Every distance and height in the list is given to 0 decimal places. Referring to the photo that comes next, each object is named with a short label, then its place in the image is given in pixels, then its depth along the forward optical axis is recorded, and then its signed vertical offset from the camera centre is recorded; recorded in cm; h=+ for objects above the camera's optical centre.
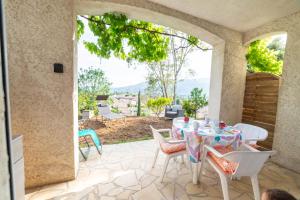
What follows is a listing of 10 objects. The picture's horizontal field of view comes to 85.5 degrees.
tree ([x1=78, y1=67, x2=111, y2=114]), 703 +0
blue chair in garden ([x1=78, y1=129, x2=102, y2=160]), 339 -104
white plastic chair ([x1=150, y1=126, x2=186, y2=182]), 247 -87
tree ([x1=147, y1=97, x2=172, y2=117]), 771 -71
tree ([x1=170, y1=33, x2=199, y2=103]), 889 +194
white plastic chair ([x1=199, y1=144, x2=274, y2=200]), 182 -83
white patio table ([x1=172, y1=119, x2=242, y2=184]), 236 -71
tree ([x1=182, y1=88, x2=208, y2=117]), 723 -56
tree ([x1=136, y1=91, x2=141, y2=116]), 808 -105
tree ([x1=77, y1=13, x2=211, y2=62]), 322 +113
